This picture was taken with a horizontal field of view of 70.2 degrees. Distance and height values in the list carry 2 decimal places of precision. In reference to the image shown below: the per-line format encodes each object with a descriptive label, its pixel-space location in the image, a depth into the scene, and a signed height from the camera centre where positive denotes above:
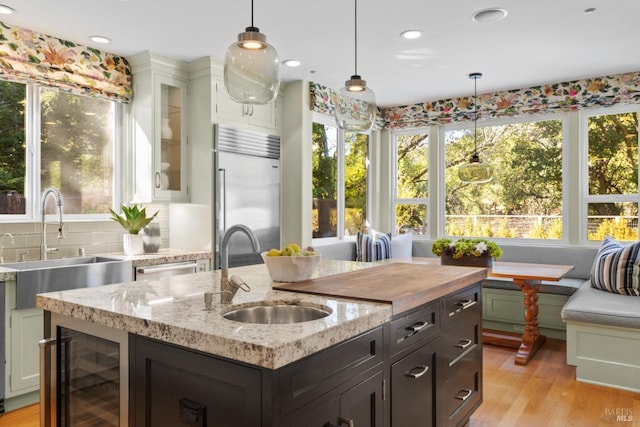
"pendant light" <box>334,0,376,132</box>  2.22 +0.54
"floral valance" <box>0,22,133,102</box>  3.17 +1.14
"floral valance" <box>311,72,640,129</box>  4.42 +1.20
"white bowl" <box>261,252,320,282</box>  2.01 -0.24
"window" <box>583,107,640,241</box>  4.50 +0.38
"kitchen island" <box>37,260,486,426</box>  1.18 -0.42
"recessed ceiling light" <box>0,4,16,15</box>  2.87 +1.31
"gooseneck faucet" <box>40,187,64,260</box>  3.25 -0.08
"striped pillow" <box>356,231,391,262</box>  5.11 -0.39
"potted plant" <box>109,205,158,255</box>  3.54 -0.09
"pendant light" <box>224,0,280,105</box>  1.68 +0.55
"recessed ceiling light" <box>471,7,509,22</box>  2.99 +1.33
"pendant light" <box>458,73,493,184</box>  4.44 +0.42
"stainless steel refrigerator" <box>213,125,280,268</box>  3.89 +0.23
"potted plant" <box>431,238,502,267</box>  3.88 -0.34
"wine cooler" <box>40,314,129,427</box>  1.51 -0.57
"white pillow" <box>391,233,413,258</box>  5.33 -0.39
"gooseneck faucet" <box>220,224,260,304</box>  1.63 -0.20
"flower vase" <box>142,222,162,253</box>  3.71 -0.19
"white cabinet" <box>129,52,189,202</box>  3.79 +0.73
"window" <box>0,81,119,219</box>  3.32 +0.52
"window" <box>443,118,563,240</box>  4.95 +0.32
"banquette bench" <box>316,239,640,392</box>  3.12 -0.84
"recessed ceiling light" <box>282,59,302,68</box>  3.99 +1.34
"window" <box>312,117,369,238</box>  5.04 +0.38
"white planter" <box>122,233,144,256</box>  3.53 -0.23
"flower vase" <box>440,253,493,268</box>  3.89 -0.42
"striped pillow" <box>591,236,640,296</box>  3.60 -0.48
